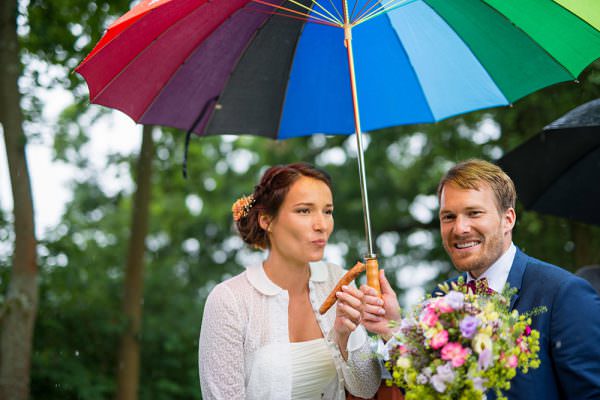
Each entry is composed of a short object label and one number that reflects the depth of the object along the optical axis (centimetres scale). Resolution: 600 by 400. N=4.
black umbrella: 411
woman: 329
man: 252
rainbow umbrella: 319
